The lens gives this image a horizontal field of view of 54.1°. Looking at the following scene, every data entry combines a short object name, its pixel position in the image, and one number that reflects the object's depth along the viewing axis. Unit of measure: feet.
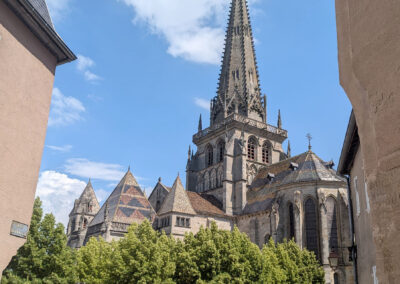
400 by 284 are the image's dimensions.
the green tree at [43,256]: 70.54
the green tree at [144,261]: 67.77
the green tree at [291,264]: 85.79
